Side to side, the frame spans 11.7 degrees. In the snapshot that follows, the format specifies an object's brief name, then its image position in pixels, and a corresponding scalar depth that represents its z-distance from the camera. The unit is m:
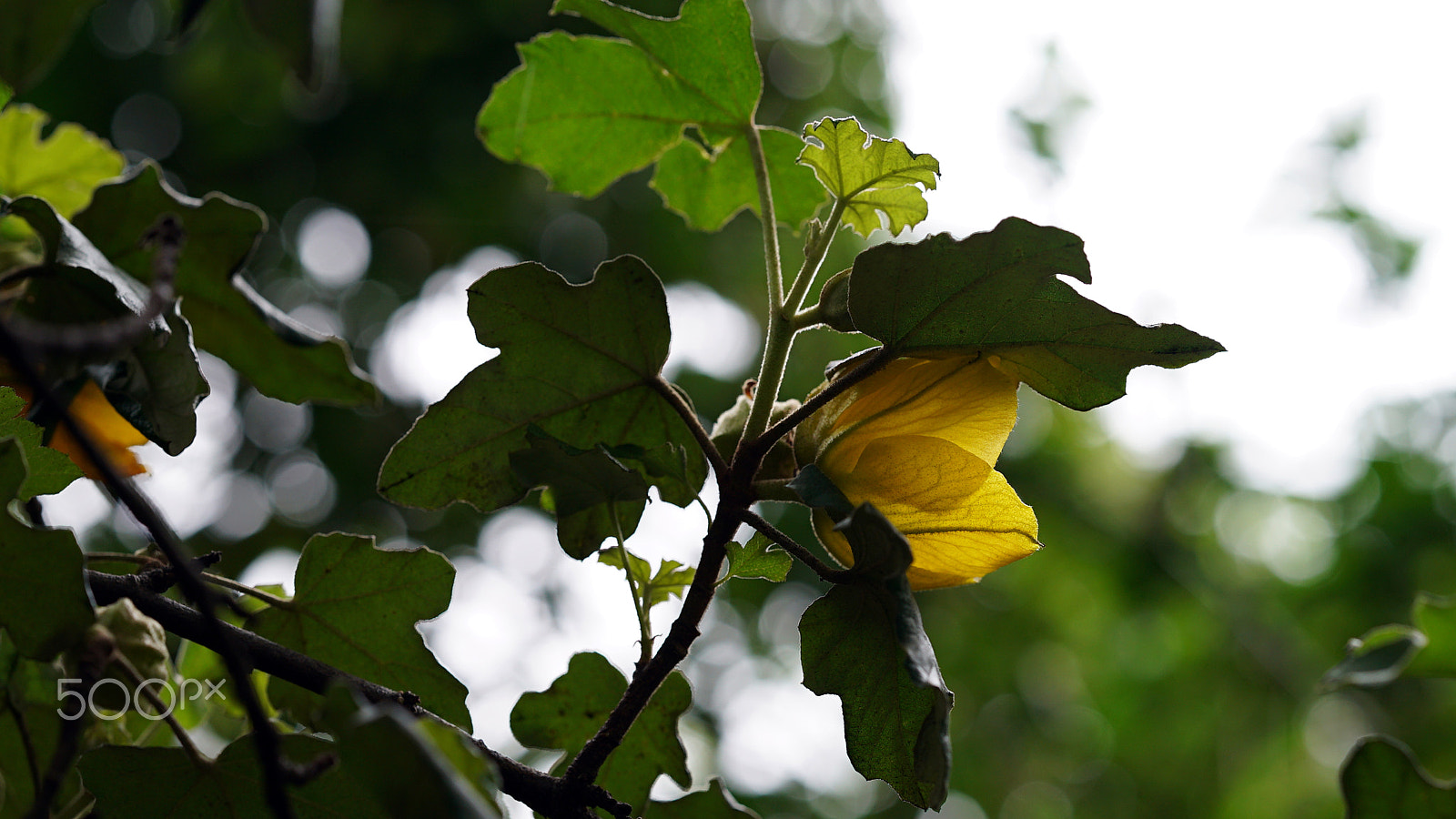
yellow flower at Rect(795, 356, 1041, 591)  0.98
